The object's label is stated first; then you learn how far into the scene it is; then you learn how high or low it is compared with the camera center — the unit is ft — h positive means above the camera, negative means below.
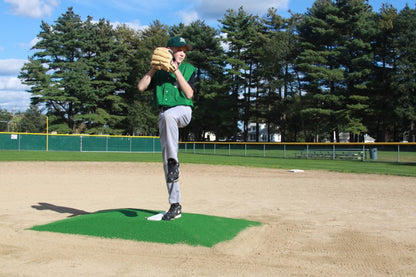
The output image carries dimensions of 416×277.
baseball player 15.53 +1.50
